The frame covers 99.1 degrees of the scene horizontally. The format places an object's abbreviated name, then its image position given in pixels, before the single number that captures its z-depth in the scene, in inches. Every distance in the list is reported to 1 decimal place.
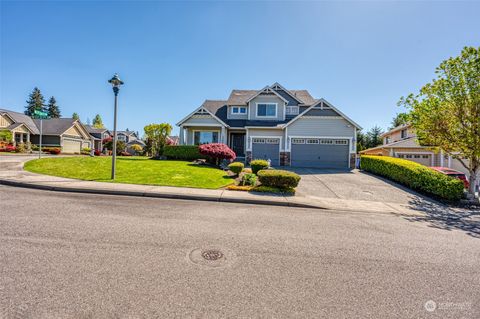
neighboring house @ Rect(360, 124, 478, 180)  770.8
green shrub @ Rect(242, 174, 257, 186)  422.3
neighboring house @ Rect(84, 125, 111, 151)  1798.7
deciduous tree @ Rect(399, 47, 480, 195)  399.9
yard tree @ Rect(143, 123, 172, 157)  1041.5
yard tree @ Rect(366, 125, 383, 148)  1751.2
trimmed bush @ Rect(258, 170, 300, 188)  386.6
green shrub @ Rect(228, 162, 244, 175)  500.1
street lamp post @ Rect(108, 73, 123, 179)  408.2
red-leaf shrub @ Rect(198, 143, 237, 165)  642.2
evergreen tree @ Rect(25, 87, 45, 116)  2485.2
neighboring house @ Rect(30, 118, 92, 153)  1258.0
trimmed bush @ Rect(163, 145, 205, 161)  801.6
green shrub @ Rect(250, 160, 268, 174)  514.1
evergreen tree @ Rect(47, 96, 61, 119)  2662.4
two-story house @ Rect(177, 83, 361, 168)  772.6
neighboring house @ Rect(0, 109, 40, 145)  1120.8
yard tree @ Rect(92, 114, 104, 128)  3083.2
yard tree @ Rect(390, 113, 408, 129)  482.8
